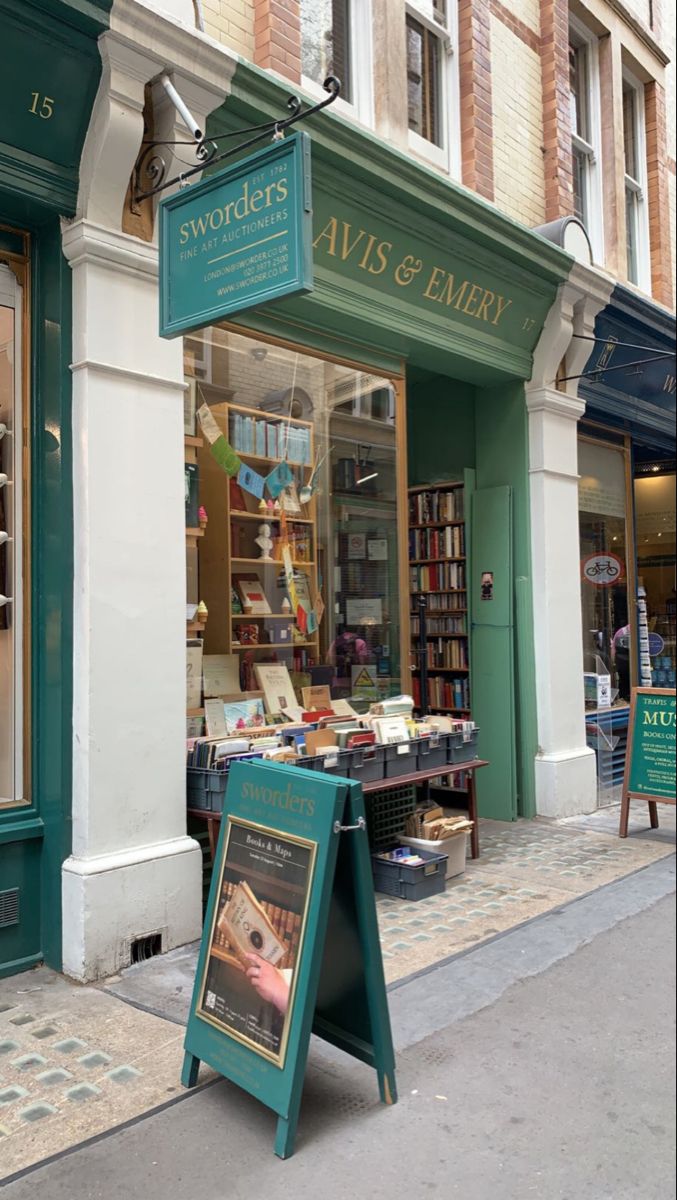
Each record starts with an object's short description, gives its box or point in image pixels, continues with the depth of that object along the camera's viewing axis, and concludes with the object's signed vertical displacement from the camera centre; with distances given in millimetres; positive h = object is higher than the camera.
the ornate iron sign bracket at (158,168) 4590 +2434
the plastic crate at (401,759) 6055 -899
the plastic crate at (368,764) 5762 -887
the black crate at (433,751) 6309 -885
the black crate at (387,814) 6469 -1365
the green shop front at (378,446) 5918 +1438
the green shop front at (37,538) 4594 +496
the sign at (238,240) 3904 +1781
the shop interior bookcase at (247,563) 5984 +459
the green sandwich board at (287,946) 3062 -1135
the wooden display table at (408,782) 4984 -1034
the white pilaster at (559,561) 8117 +580
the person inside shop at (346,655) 6746 -204
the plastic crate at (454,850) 6305 -1572
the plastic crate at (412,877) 5848 -1648
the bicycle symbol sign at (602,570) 9312 +571
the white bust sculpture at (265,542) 6359 +612
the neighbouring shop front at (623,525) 9047 +1098
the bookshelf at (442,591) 8781 +346
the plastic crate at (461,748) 6582 -902
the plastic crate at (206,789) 5020 -892
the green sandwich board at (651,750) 7008 -998
